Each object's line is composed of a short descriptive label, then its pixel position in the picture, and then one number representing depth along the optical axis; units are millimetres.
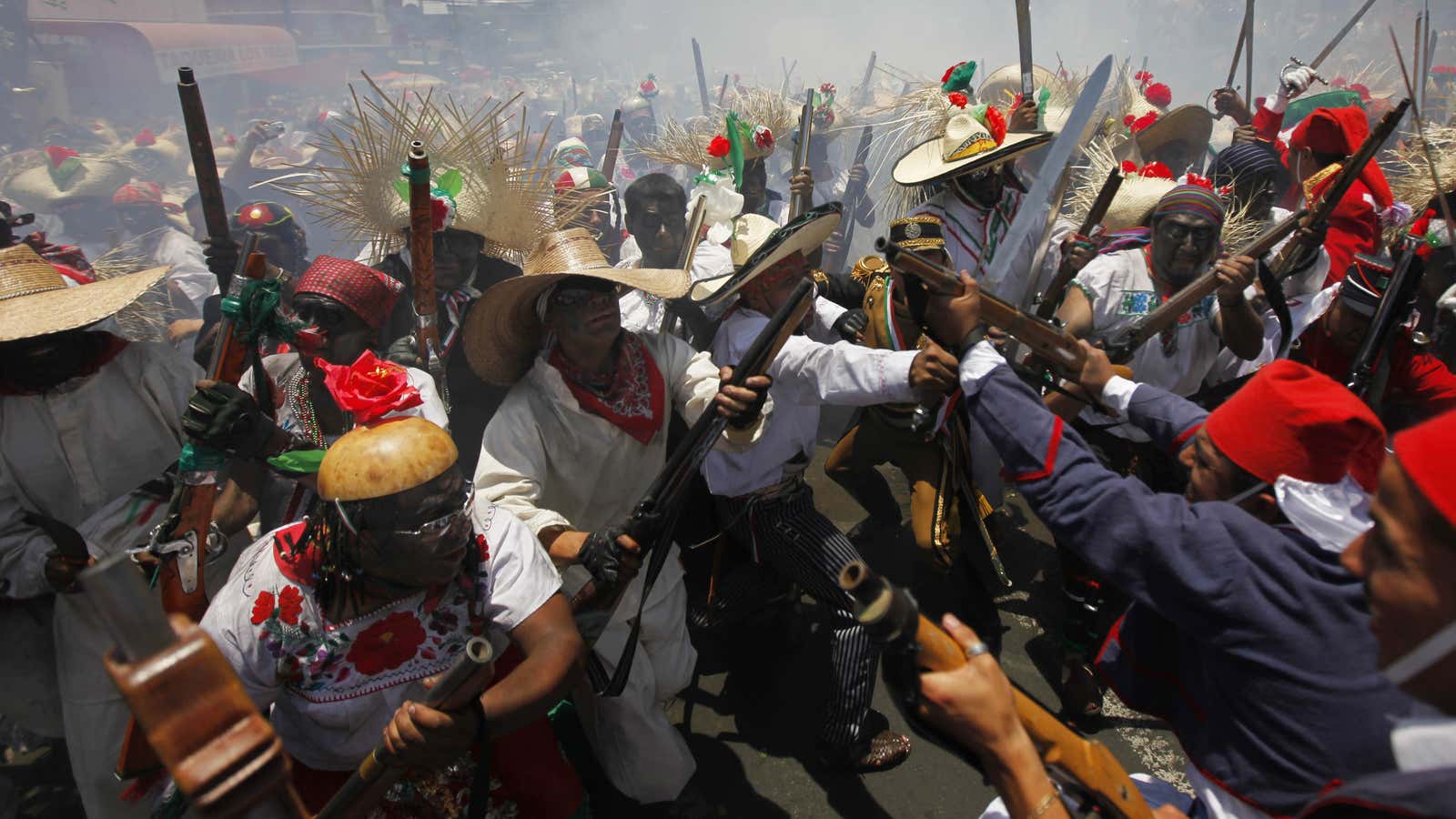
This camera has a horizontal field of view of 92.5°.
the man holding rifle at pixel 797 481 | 2957
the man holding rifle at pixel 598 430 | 2686
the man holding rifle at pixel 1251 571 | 1417
